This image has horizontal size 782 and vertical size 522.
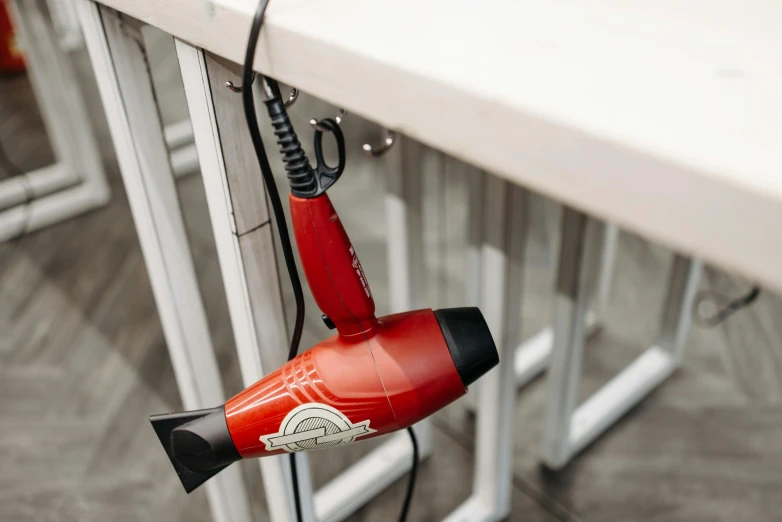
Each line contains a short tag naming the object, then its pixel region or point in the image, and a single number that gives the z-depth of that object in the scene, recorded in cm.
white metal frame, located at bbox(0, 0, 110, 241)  175
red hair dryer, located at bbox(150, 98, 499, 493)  49
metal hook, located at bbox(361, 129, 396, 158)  48
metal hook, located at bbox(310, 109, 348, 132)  46
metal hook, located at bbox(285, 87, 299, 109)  50
